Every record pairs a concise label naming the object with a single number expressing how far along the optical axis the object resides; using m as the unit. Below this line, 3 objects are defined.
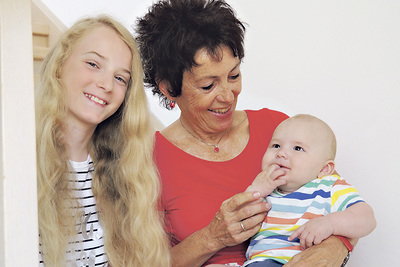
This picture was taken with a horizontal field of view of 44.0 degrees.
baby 1.52
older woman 1.76
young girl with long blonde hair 1.59
